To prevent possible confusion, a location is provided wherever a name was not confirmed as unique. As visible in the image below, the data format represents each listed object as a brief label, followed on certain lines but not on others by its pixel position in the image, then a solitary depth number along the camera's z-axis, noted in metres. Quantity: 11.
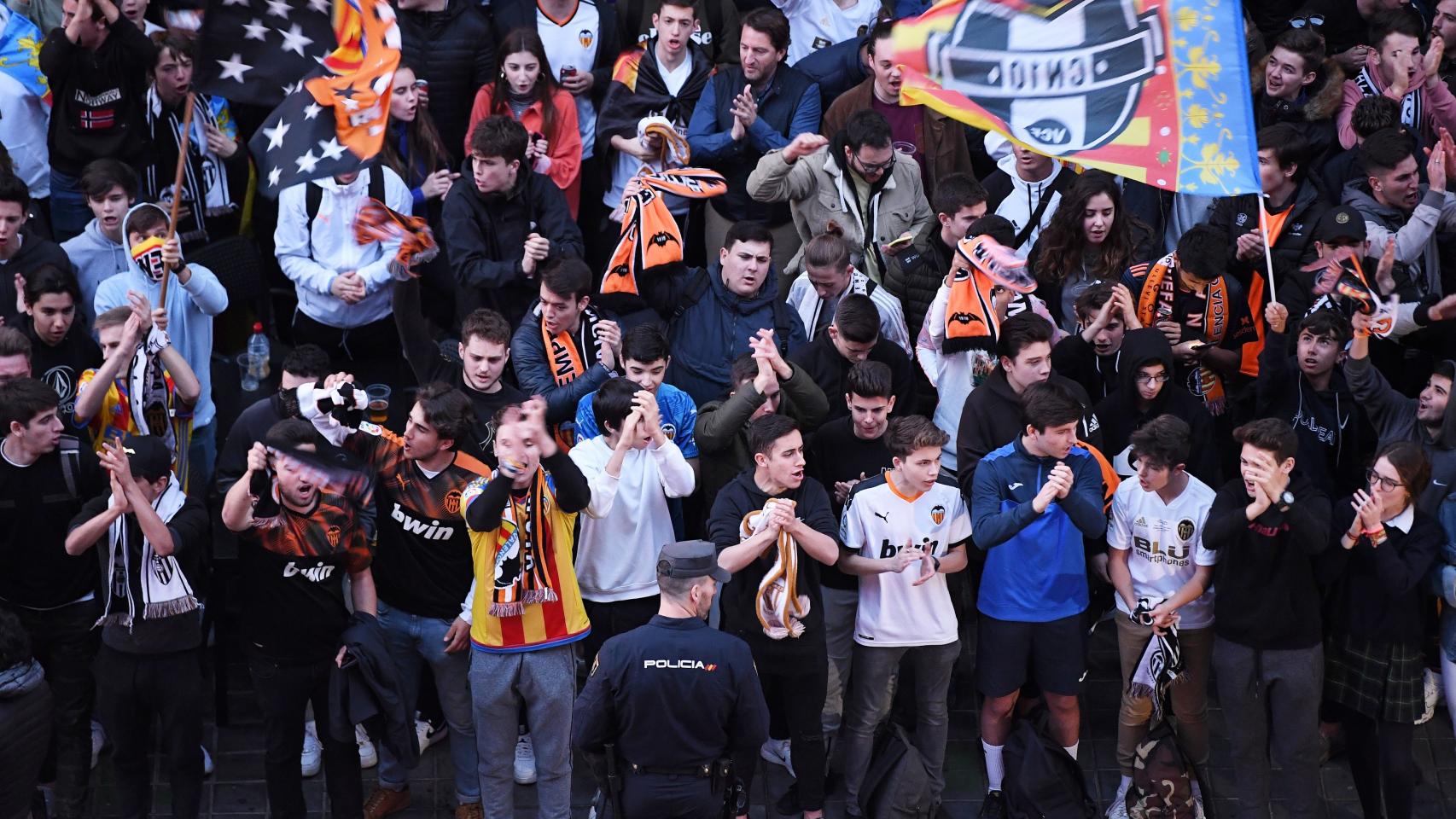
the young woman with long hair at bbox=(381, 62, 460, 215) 20.83
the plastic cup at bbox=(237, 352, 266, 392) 20.73
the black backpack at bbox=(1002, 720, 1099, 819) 17.58
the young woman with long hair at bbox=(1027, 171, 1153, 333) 19.67
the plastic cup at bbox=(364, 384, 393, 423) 18.69
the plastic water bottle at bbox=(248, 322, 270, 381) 20.67
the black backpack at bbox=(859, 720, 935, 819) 17.42
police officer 14.30
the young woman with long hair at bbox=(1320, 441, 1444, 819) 16.75
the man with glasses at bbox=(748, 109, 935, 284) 20.42
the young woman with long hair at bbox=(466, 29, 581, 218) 21.02
